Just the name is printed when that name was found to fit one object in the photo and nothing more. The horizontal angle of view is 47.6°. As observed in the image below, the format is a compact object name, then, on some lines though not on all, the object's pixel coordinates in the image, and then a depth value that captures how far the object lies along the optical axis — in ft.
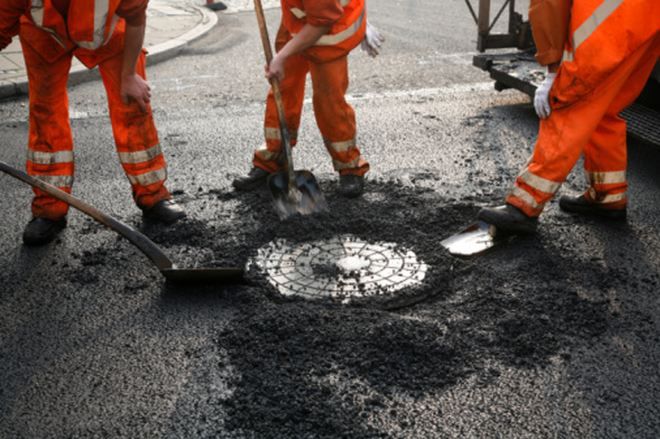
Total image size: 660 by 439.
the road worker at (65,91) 11.02
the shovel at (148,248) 10.70
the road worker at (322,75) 12.18
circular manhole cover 10.57
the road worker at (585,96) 10.39
